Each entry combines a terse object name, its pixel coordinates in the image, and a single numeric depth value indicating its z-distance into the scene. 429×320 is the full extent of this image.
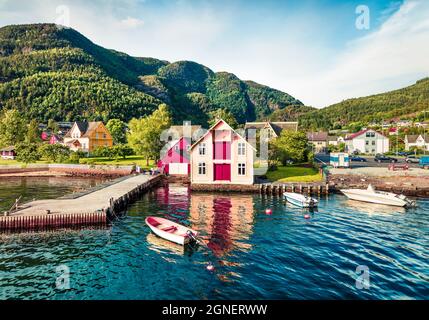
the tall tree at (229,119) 125.31
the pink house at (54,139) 119.26
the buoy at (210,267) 21.34
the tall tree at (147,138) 75.94
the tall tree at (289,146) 70.81
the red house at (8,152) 96.62
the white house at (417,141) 128.30
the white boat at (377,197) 41.06
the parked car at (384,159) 87.73
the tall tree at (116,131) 126.19
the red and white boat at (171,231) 26.22
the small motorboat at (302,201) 40.16
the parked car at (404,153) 112.78
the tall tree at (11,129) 100.82
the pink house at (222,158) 52.12
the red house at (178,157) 65.19
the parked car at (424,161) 75.08
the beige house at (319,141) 146.86
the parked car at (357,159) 89.25
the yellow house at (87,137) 109.00
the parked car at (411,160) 85.21
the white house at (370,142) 129.25
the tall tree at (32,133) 107.79
